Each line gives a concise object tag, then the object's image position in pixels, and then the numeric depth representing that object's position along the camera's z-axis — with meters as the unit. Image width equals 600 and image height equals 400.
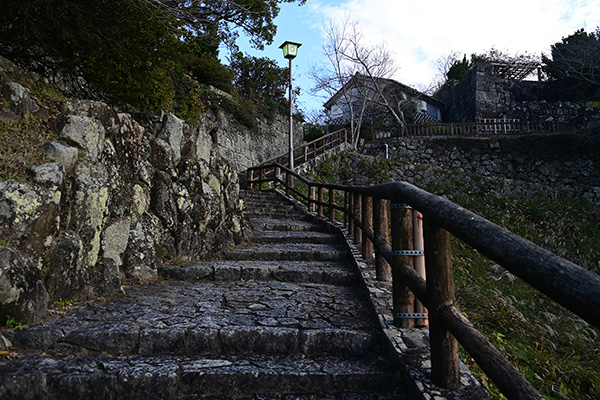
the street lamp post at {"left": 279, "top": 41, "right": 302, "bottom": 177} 11.48
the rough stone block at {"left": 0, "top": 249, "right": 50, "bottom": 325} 2.28
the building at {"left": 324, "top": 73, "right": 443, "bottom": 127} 25.17
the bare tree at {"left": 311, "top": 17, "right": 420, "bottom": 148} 21.77
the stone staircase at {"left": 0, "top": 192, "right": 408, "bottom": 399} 1.97
